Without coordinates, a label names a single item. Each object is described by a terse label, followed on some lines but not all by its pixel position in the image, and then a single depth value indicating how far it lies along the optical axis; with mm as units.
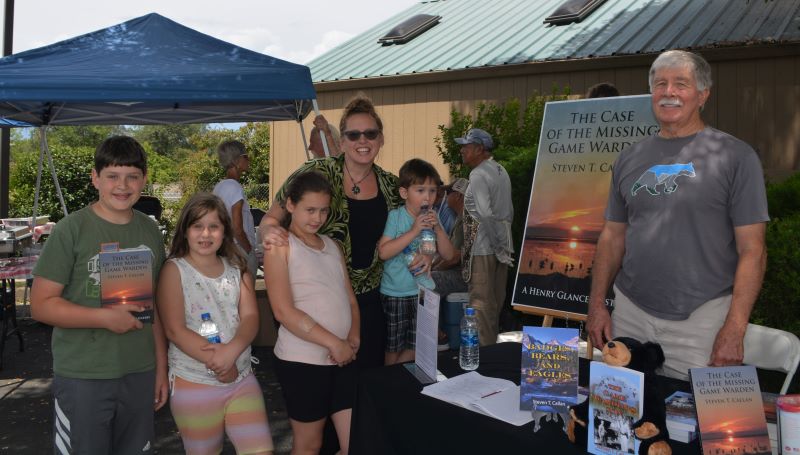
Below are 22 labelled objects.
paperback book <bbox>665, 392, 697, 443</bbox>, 1741
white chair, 2536
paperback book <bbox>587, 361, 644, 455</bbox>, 1607
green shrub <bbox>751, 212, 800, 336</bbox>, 3791
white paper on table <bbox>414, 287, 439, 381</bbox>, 2273
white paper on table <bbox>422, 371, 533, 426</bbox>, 1965
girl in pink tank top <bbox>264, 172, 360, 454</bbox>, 2561
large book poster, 4457
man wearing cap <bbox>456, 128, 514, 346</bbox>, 5508
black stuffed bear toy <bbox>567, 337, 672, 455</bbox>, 1601
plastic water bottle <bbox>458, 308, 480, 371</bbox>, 2449
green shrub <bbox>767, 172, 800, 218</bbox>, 4426
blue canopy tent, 4348
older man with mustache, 2217
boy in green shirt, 2354
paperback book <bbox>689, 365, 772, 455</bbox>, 1589
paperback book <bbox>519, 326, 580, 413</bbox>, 1901
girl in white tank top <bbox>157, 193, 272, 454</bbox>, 2502
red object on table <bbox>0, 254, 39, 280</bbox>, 5344
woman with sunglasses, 2852
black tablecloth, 1798
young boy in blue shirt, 2898
